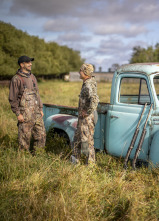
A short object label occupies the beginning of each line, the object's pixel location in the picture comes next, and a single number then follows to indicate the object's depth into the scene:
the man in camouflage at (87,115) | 3.54
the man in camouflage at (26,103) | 4.00
